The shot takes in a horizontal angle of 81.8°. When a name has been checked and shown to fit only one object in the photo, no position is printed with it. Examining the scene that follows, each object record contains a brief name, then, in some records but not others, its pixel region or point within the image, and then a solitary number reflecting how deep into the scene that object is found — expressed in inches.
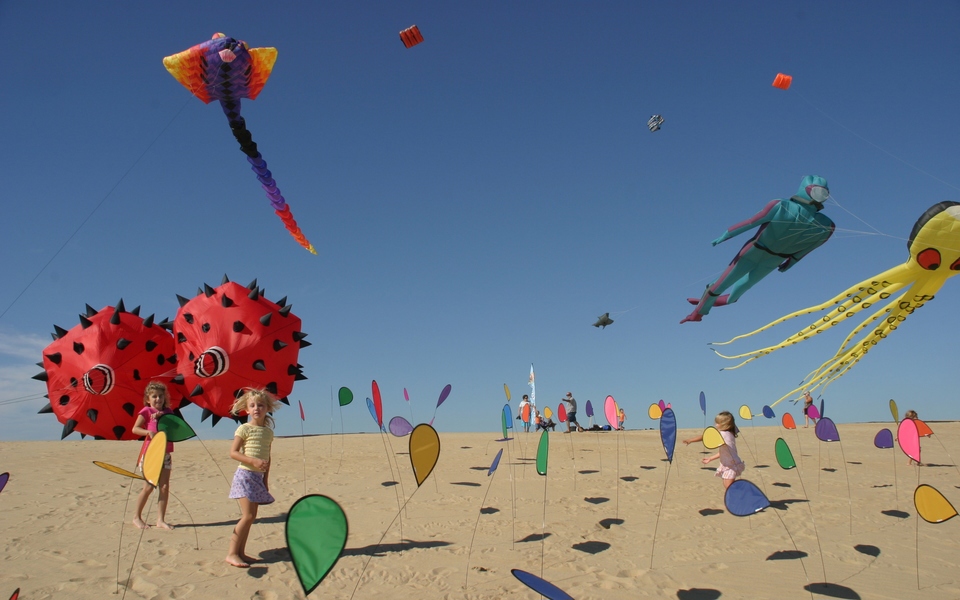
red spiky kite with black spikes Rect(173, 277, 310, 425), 340.5
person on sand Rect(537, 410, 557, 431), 729.6
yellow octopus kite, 191.0
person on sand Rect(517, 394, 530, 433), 686.5
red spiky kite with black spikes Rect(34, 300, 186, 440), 346.6
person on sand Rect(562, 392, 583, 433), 703.1
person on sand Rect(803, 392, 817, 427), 658.6
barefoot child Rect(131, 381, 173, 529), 220.8
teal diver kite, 264.2
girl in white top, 269.3
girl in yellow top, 173.8
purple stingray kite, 271.4
